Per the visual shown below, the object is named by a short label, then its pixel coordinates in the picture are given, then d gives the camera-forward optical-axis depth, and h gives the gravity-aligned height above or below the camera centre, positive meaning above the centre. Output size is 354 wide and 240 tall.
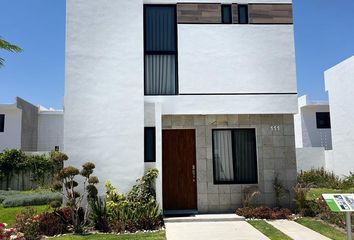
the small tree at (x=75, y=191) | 10.07 -0.91
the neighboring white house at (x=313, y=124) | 28.31 +2.33
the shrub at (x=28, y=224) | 9.12 -1.71
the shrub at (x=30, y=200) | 14.11 -1.59
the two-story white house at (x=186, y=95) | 11.62 +2.02
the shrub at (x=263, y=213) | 11.15 -1.81
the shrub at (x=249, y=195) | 11.74 -1.31
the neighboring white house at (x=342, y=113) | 20.72 +2.42
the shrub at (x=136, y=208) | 10.06 -1.46
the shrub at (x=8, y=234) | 7.08 -1.57
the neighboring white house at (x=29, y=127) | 27.83 +2.67
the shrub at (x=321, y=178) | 19.86 -1.45
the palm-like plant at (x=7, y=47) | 10.01 +3.17
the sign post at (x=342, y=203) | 6.46 -0.92
